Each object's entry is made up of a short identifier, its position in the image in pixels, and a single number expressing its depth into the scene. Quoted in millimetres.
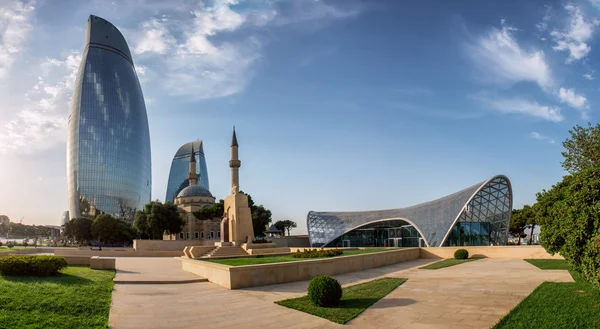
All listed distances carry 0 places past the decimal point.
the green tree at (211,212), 74562
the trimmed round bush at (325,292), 11719
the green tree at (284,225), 109938
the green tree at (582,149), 21703
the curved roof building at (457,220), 44438
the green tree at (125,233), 73188
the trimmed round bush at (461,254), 30516
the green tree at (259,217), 68750
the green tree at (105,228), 71188
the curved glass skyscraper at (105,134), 115625
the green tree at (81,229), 77125
